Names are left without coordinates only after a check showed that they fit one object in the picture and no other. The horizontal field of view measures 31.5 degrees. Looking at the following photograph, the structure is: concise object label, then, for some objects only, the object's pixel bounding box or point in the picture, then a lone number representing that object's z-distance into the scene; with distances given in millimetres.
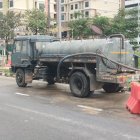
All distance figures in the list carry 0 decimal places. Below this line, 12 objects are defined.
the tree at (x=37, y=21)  27251
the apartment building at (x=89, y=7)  59245
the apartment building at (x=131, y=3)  72112
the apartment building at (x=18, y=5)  47886
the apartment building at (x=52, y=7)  50663
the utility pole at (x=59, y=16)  17075
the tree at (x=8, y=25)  29164
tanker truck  8572
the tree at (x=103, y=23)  34618
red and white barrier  6717
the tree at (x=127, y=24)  32778
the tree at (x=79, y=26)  34538
